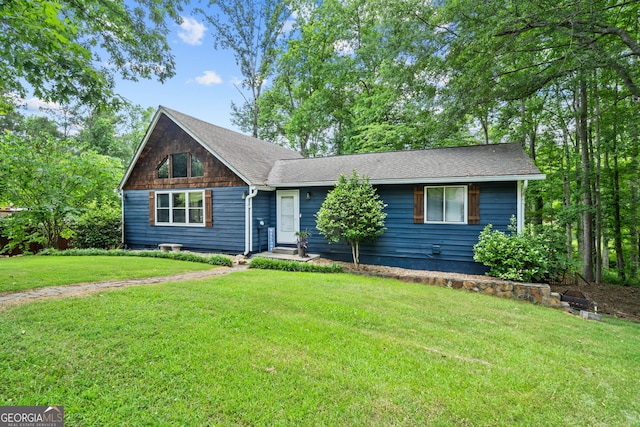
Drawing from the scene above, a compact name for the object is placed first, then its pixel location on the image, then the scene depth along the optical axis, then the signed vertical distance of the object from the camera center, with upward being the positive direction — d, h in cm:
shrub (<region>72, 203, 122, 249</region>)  1235 -60
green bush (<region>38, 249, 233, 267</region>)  915 -137
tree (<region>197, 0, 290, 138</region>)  2109 +1348
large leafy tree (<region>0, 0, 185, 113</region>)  387 +269
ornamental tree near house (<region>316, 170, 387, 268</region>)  859 +1
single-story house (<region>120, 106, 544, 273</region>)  819 +67
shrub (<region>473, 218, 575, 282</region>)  703 -104
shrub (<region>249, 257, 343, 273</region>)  832 -151
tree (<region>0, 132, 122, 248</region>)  969 +122
